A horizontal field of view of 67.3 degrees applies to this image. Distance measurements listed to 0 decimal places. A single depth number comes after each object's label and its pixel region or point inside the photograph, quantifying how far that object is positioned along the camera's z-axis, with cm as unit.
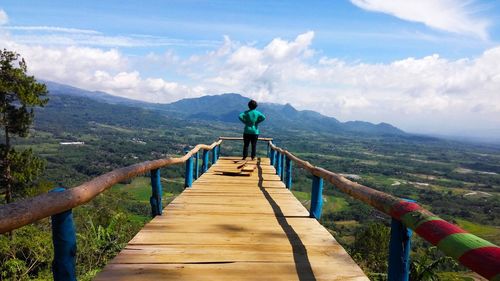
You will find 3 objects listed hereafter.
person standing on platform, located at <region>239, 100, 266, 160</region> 1184
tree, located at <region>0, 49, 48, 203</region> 2111
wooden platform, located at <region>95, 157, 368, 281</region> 299
